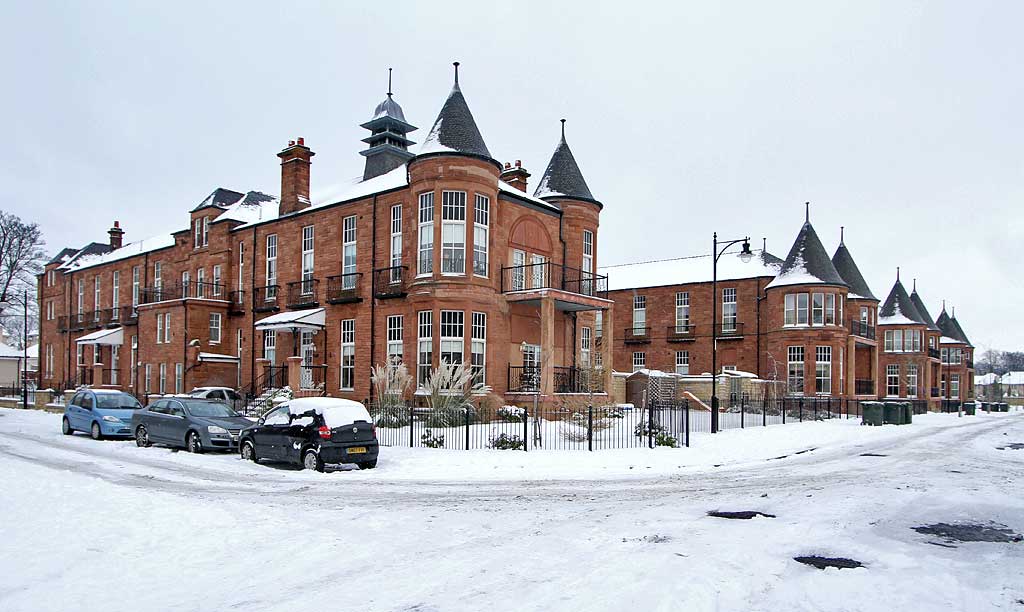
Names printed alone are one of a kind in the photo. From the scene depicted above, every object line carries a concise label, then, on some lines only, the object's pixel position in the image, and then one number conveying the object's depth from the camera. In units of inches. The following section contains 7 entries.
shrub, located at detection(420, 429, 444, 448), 808.9
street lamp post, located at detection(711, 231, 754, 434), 1004.6
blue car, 930.1
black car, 653.9
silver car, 779.4
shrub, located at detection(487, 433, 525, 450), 795.1
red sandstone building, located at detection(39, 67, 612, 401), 1127.6
